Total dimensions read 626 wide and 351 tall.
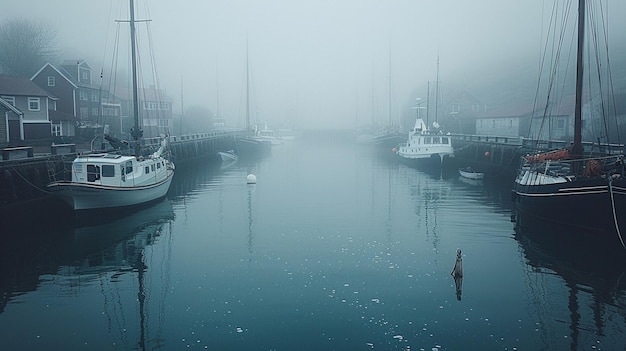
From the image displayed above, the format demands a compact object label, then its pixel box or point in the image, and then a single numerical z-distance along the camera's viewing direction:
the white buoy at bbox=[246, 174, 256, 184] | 47.41
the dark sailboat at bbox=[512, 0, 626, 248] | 22.03
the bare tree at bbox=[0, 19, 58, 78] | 80.50
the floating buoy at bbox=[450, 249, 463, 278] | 18.41
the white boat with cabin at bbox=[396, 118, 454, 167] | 61.97
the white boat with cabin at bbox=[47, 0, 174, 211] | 27.66
